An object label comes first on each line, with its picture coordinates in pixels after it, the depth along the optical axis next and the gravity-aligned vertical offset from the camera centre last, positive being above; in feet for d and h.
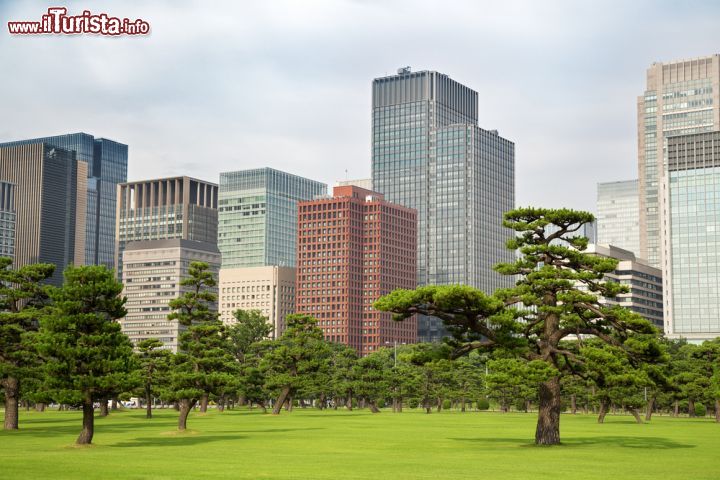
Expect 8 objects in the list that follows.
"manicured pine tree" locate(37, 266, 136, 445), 180.24 -2.56
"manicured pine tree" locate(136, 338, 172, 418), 369.71 -13.59
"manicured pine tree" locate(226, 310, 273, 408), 432.41 -12.25
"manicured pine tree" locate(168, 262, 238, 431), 230.07 -6.14
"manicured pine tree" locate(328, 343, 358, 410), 428.97 -19.45
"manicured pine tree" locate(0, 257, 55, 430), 230.07 +1.35
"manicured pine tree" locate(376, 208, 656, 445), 179.63 +5.68
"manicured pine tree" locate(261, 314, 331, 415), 366.63 -9.78
